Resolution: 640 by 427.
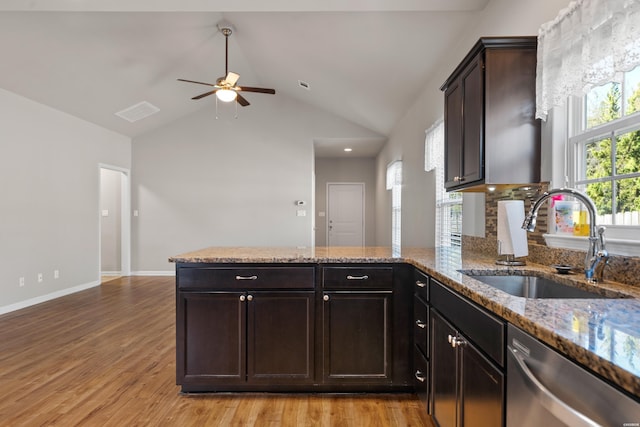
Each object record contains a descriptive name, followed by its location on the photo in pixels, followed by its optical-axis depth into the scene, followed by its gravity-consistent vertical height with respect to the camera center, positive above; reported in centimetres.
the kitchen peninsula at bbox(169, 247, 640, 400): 224 -70
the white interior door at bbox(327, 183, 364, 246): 913 -7
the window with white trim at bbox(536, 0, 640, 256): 135 +52
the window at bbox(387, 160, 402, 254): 571 +25
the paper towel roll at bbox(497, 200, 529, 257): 195 -11
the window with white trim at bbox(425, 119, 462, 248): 340 +11
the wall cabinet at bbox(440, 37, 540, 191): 188 +54
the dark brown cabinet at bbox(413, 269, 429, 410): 197 -72
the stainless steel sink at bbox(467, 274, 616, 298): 170 -35
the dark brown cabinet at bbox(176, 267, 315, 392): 225 -73
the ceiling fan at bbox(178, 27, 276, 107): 405 +144
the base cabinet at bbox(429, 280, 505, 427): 118 -60
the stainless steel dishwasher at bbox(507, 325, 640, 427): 69 -41
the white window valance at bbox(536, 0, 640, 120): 127 +68
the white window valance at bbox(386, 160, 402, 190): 567 +64
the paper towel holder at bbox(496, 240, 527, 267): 195 -28
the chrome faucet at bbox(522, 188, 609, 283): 142 -14
